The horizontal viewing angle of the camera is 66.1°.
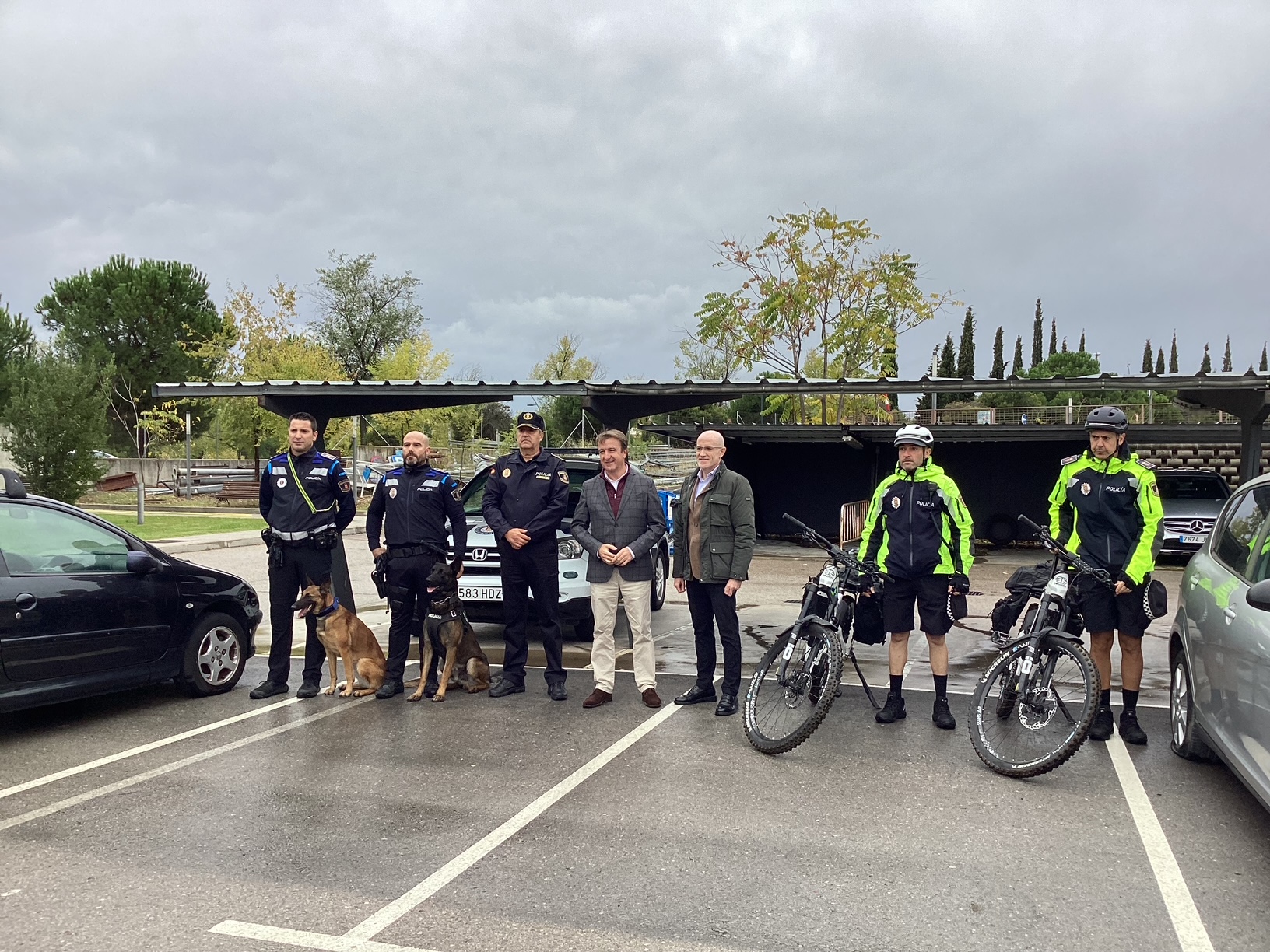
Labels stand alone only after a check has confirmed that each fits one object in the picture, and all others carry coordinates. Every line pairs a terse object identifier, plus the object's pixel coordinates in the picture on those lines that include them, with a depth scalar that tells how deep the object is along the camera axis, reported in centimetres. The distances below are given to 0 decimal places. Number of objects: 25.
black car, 550
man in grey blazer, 652
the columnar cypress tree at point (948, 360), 8131
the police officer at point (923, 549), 582
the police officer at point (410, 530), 666
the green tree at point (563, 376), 4750
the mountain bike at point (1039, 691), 506
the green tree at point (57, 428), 1972
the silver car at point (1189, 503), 1655
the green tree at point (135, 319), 4816
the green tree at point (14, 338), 4383
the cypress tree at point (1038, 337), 10394
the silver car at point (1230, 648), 396
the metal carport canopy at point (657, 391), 1059
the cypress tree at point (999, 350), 9632
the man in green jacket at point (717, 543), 622
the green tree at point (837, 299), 3278
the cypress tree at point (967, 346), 8319
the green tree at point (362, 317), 5047
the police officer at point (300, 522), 673
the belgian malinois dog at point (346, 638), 648
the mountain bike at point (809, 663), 542
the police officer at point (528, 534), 672
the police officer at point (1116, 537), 552
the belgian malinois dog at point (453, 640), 654
